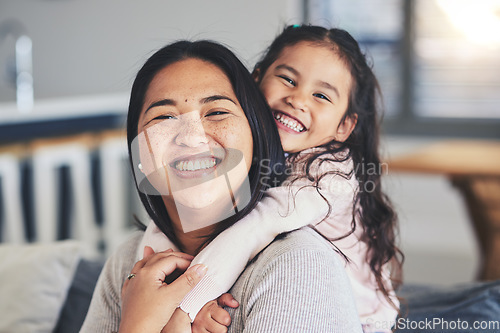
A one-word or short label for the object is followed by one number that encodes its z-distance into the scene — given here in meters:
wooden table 2.57
